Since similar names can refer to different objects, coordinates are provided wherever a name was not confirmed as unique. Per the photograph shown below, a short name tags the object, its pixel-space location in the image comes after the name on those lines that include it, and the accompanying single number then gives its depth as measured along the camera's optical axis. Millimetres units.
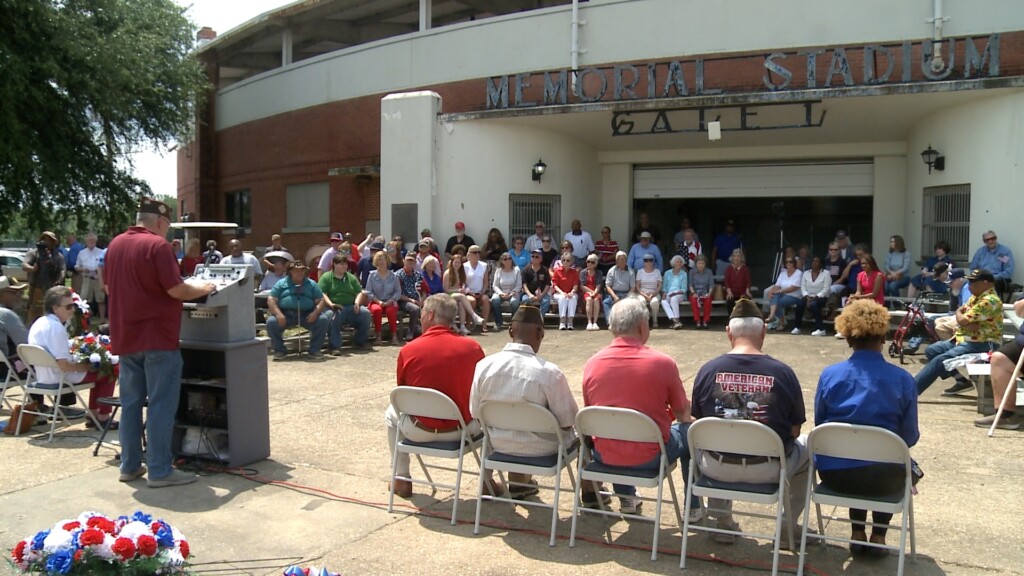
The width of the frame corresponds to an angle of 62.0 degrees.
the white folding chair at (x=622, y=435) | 4535
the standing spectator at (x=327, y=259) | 15133
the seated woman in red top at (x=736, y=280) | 15016
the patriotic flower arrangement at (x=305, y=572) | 3152
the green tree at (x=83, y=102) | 16703
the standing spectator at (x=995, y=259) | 12807
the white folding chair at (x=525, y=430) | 4805
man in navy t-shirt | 4473
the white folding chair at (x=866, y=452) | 4133
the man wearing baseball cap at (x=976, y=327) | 8180
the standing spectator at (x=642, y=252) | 15430
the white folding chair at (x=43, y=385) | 6852
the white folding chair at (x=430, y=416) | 5078
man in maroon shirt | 5594
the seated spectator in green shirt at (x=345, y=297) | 12477
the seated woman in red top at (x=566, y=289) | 14703
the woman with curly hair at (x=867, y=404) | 4348
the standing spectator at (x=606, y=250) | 16219
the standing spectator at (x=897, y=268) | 14570
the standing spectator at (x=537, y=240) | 16150
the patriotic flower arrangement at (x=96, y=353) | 7016
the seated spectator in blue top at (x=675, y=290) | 14773
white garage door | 17516
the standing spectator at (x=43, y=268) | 16828
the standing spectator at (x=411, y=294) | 13259
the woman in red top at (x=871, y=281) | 13102
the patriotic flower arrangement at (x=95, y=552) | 3295
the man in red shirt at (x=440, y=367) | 5348
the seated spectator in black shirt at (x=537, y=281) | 15070
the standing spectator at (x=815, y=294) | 13852
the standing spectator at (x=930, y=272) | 13641
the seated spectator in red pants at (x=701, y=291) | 14812
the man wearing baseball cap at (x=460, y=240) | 16469
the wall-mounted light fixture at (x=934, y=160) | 14875
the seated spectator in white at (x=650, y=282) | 14797
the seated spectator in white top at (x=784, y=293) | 14250
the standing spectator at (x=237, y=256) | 14445
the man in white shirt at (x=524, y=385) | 4949
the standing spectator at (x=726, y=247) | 18328
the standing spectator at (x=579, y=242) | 16734
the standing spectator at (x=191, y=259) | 16078
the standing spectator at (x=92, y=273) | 17203
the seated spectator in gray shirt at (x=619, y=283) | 14820
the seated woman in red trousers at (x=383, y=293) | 12992
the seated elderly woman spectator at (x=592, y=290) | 14781
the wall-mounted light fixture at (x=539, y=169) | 17188
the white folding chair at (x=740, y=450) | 4258
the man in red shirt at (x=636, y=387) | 4715
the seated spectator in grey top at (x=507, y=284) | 14944
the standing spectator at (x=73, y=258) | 17547
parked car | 32375
